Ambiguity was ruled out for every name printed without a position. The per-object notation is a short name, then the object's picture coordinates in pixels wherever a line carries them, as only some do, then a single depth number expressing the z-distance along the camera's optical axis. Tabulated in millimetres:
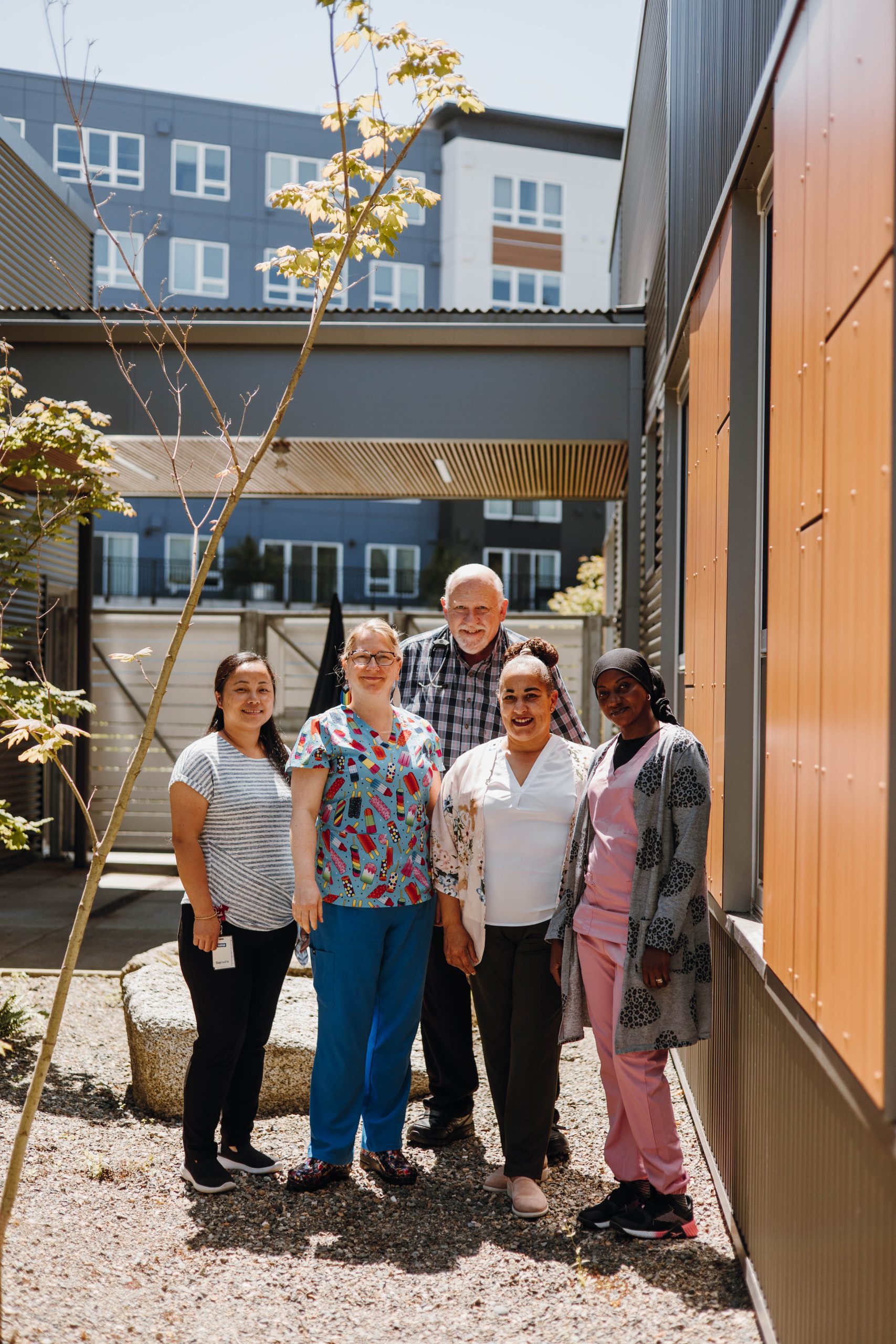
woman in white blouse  3848
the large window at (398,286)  32594
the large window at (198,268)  30938
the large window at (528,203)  33125
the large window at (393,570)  31188
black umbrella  7570
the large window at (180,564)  30500
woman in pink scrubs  3449
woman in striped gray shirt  4004
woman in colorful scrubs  3928
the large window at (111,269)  30484
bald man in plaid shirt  4520
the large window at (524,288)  33531
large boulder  4840
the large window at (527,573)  31297
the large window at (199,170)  30453
